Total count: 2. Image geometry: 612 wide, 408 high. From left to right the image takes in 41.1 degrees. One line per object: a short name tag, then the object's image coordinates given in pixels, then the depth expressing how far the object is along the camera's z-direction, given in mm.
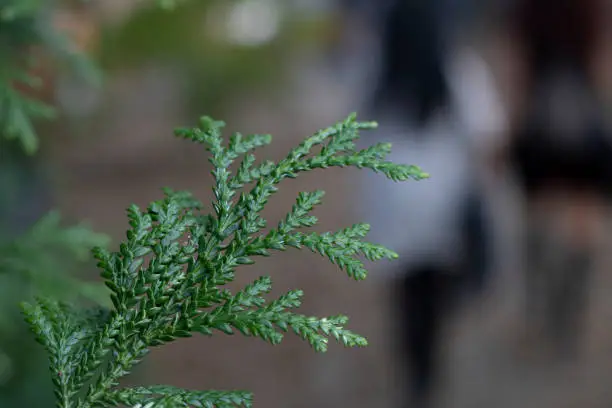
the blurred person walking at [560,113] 2340
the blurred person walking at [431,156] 2010
